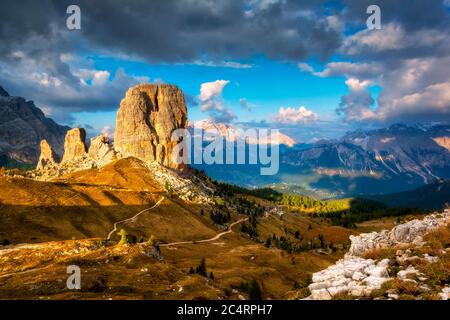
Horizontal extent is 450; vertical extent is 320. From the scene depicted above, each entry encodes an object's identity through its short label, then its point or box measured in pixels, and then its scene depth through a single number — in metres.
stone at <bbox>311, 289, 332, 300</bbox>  32.63
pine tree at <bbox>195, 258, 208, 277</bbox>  100.40
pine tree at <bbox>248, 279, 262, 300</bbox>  88.26
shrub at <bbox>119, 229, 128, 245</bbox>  88.21
